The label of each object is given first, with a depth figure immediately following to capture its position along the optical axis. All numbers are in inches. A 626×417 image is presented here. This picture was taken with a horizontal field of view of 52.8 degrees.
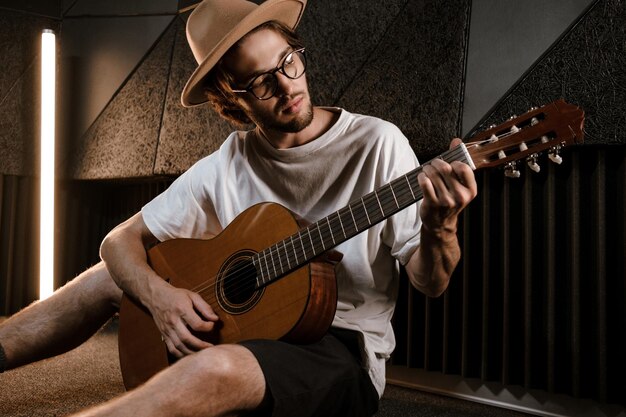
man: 48.8
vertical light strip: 136.1
